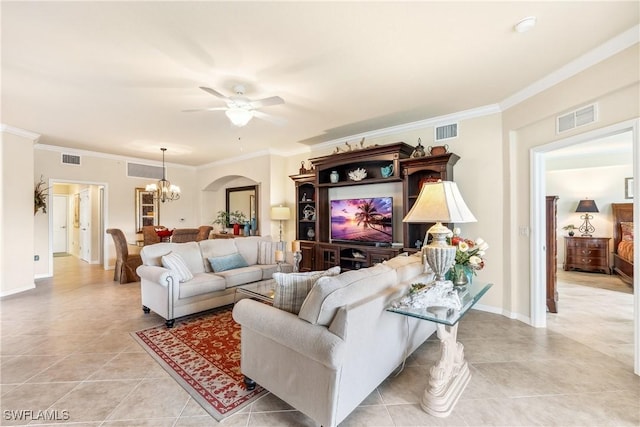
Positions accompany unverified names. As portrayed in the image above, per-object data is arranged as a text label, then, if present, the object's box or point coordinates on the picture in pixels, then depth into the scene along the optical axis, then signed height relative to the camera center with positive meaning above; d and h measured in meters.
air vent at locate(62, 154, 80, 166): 5.92 +1.21
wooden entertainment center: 4.05 +0.46
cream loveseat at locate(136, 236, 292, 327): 3.24 -0.81
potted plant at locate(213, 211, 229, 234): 7.58 -0.16
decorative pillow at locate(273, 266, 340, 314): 1.89 -0.52
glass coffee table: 2.84 -0.84
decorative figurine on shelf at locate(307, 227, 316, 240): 5.52 -0.39
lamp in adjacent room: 5.91 -0.02
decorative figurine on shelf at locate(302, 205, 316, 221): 5.54 +0.01
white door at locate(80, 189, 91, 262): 7.68 -0.27
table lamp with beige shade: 2.02 -0.02
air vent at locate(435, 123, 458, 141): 4.02 +1.19
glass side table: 1.75 -1.05
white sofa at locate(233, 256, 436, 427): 1.55 -0.80
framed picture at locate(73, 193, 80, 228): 8.49 +0.17
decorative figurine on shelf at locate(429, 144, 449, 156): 3.83 +0.87
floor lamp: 5.75 +0.02
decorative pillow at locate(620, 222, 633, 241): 5.41 -0.38
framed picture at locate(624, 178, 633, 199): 5.66 +0.46
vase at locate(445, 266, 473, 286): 2.33 -0.53
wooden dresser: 5.68 -0.90
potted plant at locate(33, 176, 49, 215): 5.36 +0.38
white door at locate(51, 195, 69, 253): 9.26 -0.28
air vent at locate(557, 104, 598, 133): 2.61 +0.92
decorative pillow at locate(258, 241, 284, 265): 4.57 -0.62
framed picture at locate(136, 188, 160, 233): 7.01 +0.15
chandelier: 5.96 +0.58
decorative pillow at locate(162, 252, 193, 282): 3.31 -0.62
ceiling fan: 2.77 +1.12
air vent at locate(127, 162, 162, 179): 6.87 +1.12
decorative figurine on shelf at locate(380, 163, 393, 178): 4.40 +0.66
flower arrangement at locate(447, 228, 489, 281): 2.29 -0.38
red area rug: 1.98 -1.30
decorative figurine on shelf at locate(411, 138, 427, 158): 4.03 +0.89
